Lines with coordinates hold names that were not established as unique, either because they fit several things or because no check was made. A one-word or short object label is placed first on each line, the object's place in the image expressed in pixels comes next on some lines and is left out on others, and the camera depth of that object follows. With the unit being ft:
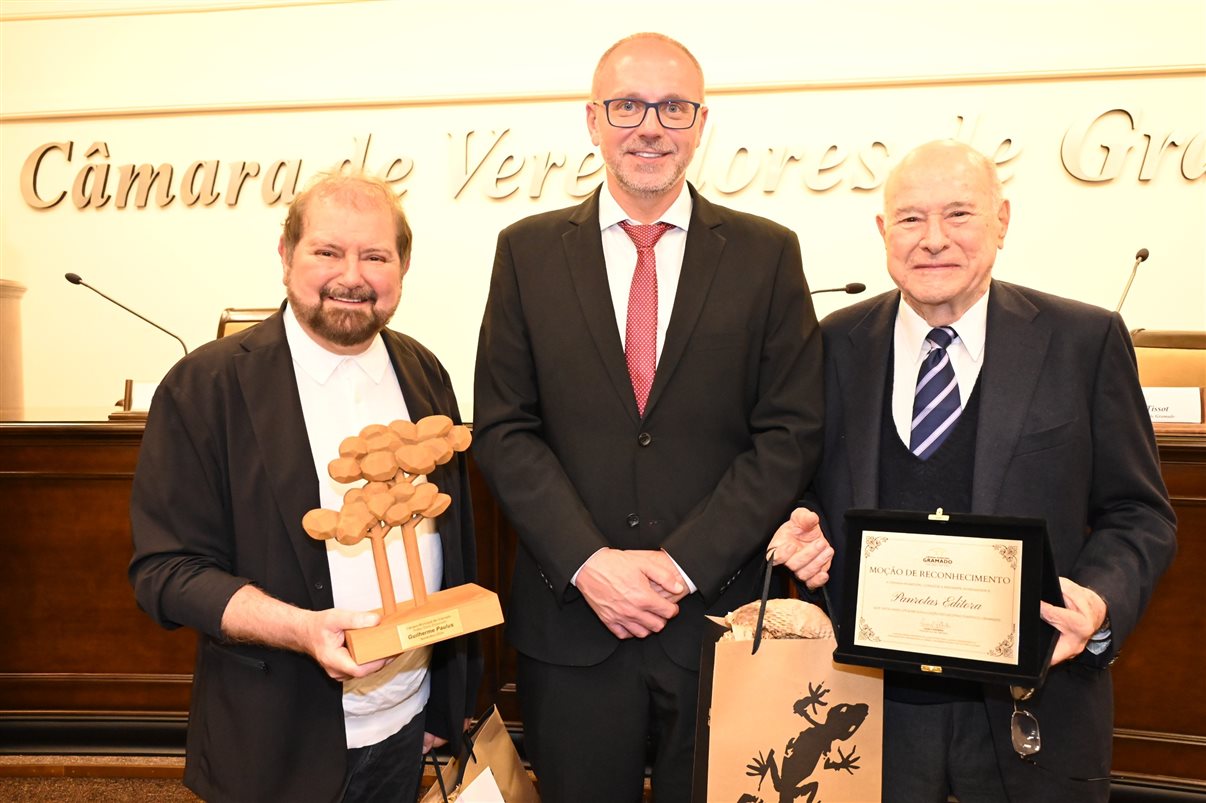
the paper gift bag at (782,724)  5.06
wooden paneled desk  10.64
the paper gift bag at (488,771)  5.47
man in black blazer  5.25
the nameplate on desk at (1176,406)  9.98
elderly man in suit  5.41
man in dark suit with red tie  5.71
